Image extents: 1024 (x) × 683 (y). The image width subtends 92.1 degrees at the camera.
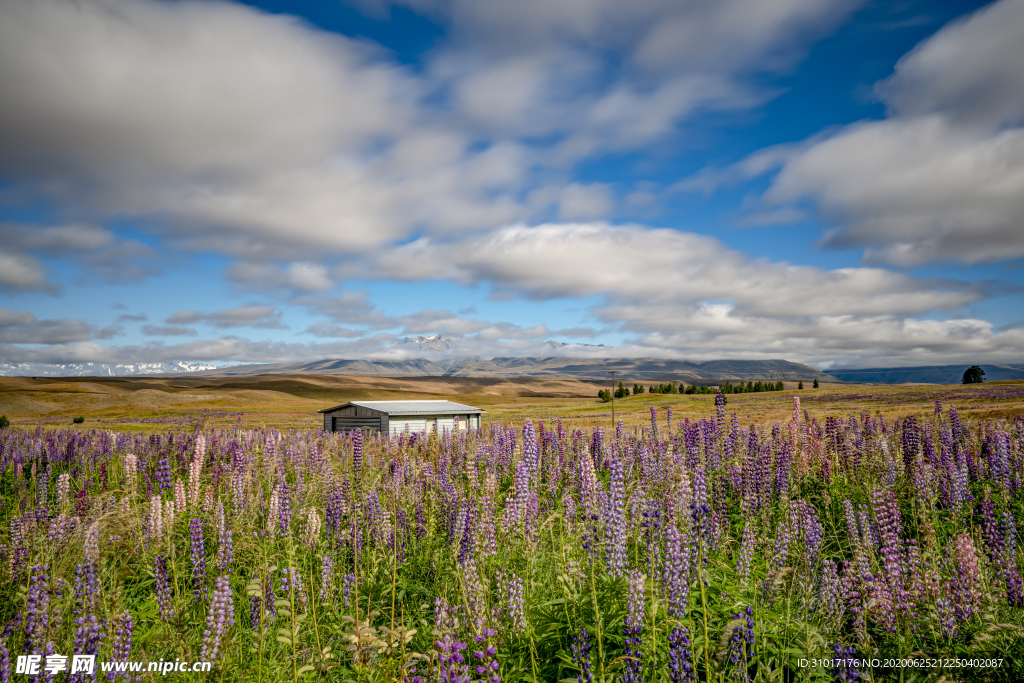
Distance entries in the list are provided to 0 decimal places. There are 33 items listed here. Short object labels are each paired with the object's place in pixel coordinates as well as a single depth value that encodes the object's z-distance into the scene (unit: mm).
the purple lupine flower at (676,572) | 4418
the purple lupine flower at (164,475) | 10587
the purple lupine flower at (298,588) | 4956
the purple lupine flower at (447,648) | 3514
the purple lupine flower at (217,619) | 4660
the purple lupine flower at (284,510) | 7954
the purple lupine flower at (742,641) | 3775
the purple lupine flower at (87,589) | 4902
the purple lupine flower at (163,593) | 6016
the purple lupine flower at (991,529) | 7896
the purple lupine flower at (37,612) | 4440
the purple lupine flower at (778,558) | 5699
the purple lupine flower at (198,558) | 6695
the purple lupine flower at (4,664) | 4305
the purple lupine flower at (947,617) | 5457
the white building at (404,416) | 41781
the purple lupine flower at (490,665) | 3521
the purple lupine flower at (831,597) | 5395
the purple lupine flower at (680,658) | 3936
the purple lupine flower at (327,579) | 6402
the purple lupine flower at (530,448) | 9312
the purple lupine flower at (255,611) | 6082
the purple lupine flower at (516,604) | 4900
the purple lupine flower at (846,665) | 4199
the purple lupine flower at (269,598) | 5806
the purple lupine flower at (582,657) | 4191
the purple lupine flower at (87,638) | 4289
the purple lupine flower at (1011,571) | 6414
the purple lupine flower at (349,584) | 6066
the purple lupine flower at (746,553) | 6242
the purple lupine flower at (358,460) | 11556
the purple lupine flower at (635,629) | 4074
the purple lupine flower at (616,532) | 5336
